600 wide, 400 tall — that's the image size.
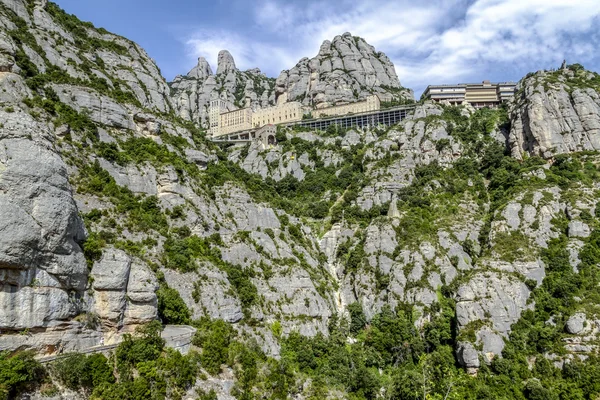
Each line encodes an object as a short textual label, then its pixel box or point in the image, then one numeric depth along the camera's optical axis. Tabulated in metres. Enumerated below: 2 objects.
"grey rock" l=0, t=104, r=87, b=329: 28.81
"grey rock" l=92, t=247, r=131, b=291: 36.22
